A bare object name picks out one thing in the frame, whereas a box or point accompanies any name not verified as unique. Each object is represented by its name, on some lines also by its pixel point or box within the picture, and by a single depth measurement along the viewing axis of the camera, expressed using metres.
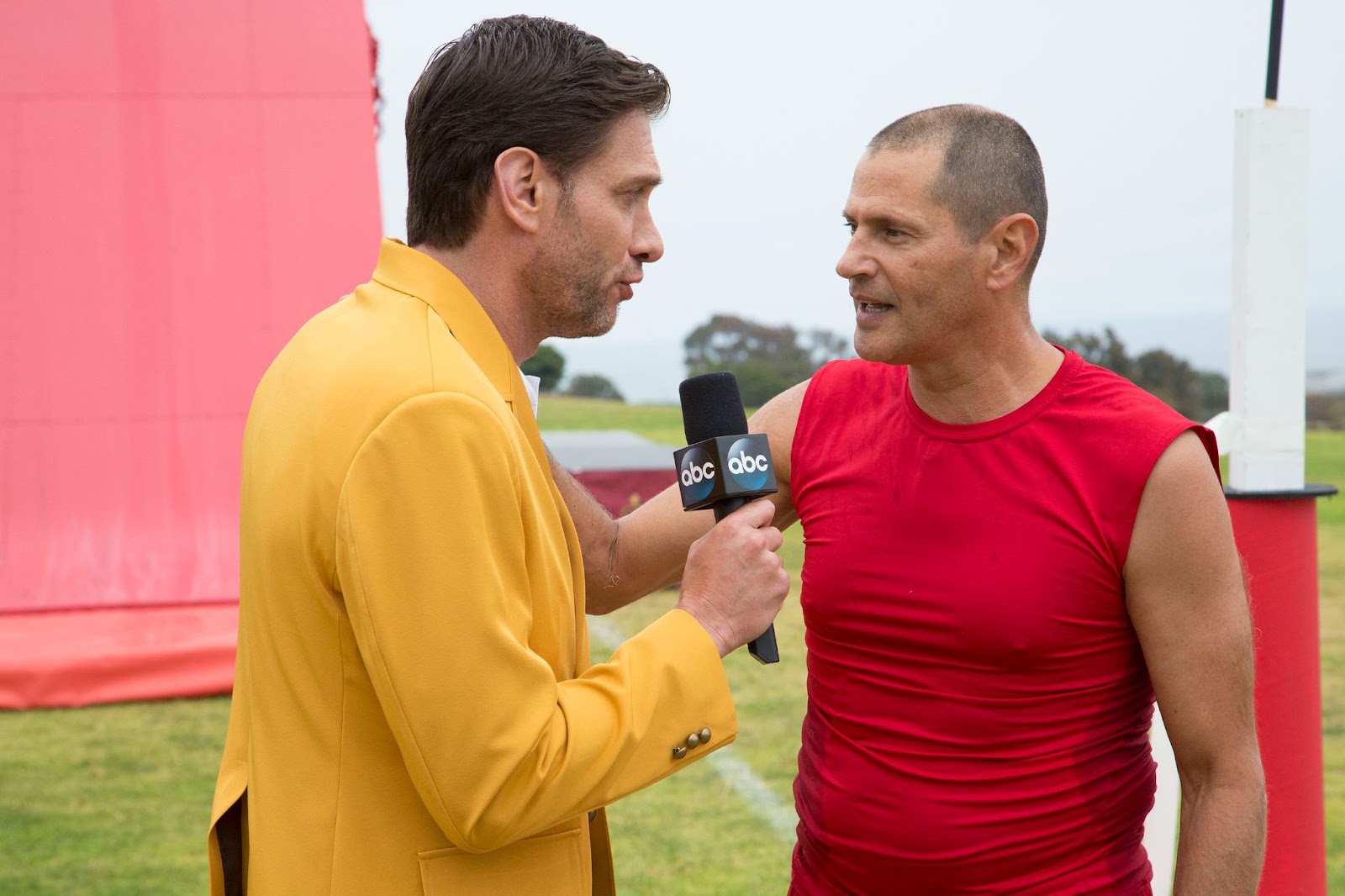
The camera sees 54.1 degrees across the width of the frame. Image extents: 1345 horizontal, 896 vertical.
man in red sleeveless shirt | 1.69
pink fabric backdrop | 6.08
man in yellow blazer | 1.28
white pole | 2.42
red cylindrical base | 2.49
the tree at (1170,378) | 12.09
